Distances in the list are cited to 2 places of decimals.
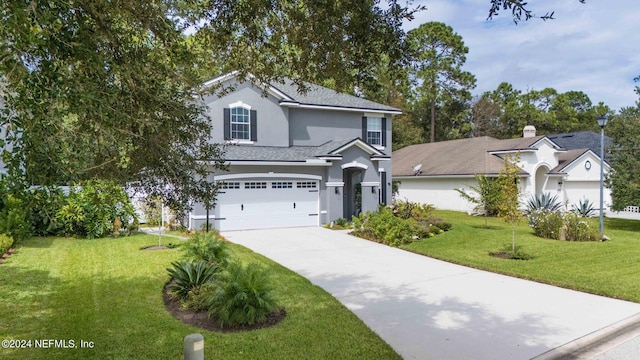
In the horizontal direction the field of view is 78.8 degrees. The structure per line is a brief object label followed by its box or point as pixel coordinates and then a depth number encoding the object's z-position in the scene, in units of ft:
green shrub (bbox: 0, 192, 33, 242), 35.60
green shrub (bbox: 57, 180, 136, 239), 41.11
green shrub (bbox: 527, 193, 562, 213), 57.72
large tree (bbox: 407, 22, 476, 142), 127.44
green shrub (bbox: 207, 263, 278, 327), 17.84
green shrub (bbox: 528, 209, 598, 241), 42.63
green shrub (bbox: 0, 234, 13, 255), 31.85
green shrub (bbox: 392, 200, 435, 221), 50.26
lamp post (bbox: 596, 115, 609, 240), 42.39
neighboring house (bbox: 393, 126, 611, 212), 73.31
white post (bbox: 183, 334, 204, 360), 10.11
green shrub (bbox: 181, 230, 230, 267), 24.97
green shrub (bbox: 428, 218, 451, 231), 47.83
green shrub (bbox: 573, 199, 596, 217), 57.16
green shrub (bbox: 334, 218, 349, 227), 55.44
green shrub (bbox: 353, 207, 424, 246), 42.01
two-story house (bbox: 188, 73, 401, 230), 52.29
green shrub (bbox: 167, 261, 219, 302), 21.40
